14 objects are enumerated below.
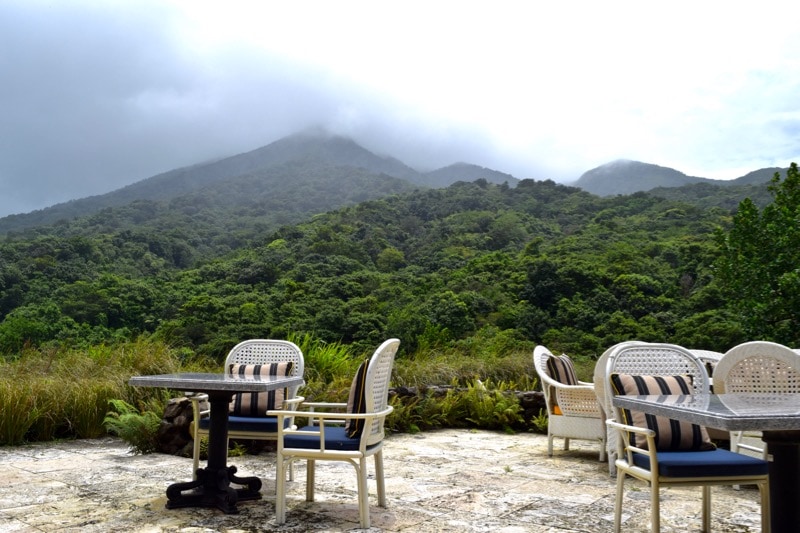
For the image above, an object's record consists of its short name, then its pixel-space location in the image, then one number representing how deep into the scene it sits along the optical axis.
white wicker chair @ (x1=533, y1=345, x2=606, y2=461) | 5.40
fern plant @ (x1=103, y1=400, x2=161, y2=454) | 5.67
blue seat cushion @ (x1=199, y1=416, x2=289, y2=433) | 4.24
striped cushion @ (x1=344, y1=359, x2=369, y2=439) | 3.60
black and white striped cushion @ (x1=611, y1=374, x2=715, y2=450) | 3.20
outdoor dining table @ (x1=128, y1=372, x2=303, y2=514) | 3.58
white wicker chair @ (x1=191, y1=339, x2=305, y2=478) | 4.25
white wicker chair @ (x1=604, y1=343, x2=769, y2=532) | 2.88
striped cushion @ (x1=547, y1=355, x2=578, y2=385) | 5.68
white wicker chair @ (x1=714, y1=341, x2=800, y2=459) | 3.65
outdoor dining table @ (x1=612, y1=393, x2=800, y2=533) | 2.30
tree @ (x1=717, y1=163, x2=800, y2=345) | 12.02
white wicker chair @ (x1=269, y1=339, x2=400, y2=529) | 3.47
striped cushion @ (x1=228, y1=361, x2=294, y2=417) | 4.53
